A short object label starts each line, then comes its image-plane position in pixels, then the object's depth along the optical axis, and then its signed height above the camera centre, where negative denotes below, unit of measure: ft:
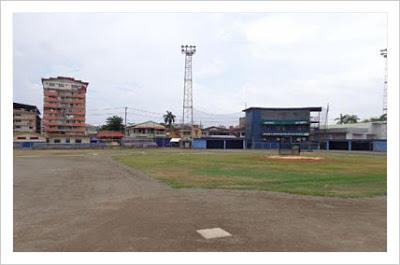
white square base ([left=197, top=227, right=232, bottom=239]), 19.62 -5.88
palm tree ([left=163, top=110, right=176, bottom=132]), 353.72 +17.37
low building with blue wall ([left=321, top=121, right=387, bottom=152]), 221.87 -1.10
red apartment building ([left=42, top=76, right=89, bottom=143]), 309.42 +27.24
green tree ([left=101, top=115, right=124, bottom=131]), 325.83 +10.24
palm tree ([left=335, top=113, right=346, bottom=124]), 366.22 +16.94
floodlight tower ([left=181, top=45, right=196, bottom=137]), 242.78 +58.38
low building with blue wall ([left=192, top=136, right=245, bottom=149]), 253.24 -6.31
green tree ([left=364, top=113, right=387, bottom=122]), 305.49 +15.28
